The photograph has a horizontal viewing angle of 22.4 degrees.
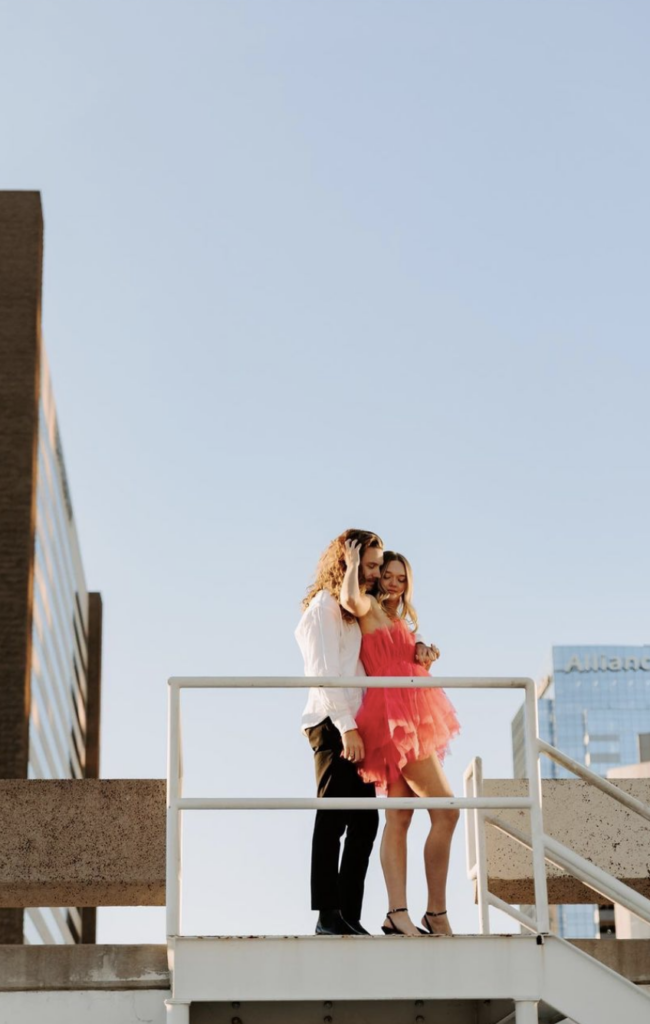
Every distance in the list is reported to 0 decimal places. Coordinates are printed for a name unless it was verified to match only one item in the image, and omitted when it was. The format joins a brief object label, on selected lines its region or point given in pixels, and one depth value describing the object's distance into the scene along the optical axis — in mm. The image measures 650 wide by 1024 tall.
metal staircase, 6250
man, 6793
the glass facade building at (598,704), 181875
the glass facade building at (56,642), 77000
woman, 6836
